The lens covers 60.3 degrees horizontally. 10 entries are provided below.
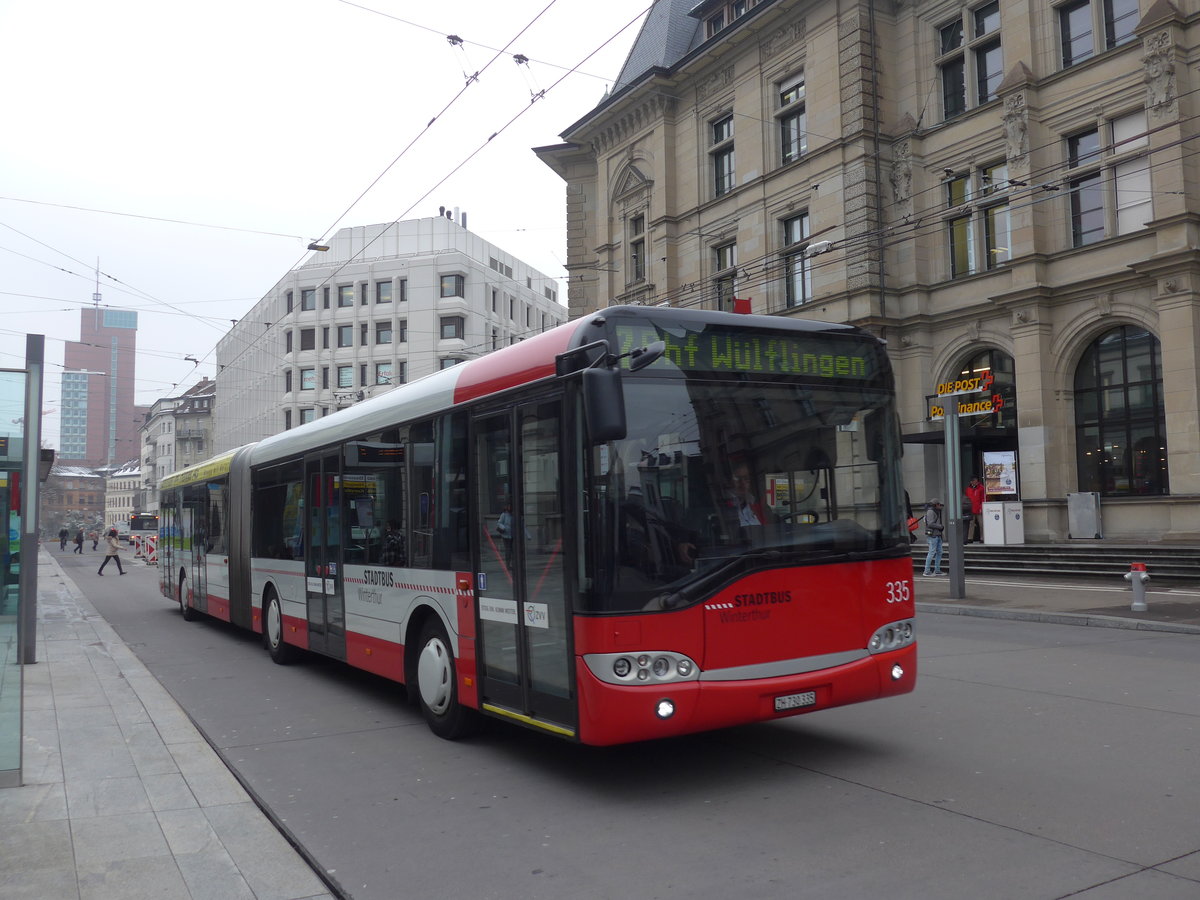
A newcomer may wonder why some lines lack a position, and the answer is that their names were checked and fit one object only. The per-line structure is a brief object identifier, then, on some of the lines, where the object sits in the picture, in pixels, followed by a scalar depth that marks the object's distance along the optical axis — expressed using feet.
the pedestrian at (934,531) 77.05
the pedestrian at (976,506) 89.40
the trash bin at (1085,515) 81.25
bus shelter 21.11
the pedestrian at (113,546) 119.24
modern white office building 229.66
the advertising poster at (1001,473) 83.35
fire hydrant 49.01
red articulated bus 19.13
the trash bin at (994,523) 82.58
